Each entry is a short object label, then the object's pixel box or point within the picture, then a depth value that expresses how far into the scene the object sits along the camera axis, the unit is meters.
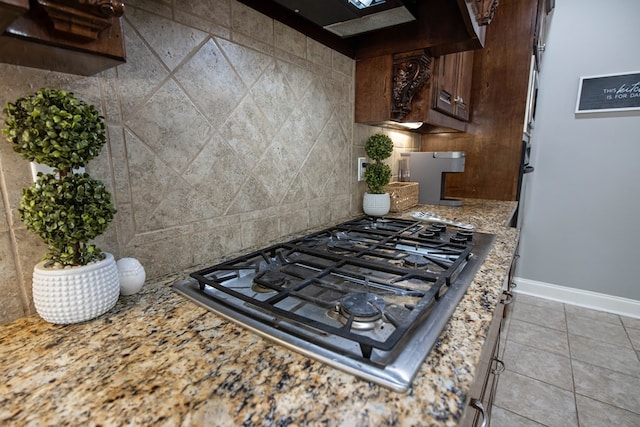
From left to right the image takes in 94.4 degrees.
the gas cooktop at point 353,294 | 0.43
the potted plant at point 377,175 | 1.40
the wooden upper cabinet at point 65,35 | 0.41
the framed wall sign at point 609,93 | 2.00
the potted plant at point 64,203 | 0.46
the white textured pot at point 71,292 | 0.50
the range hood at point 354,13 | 0.88
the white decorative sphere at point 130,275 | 0.62
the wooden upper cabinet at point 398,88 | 1.25
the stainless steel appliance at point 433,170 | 1.78
